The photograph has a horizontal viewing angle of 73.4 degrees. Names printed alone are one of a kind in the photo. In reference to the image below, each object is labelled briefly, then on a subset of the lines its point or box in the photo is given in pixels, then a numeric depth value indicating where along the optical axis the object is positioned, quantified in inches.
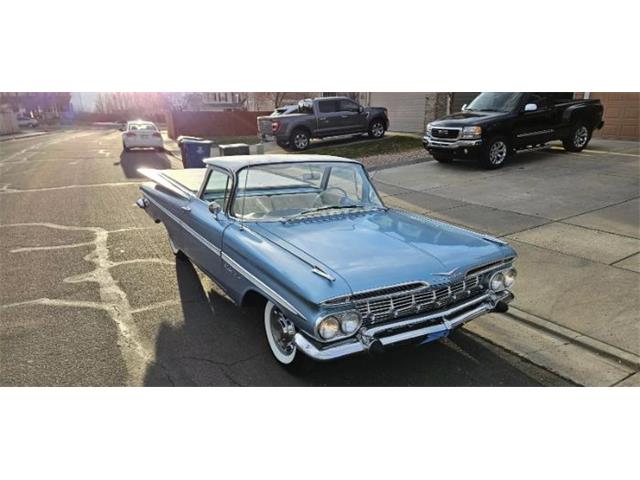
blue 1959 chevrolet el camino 107.3
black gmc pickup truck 388.5
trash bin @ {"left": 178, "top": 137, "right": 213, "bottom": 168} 533.0
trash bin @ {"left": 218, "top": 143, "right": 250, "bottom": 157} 433.1
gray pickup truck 596.4
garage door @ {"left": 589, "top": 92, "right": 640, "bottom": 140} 500.7
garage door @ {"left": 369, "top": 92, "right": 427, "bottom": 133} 724.0
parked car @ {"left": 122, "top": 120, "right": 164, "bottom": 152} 745.6
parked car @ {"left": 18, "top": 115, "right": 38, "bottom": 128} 2098.2
